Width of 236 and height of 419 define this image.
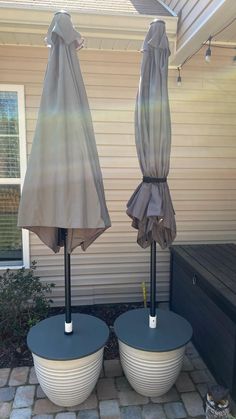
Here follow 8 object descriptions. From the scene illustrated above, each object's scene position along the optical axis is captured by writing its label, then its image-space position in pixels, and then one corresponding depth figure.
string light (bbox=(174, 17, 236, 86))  2.80
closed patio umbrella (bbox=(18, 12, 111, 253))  2.04
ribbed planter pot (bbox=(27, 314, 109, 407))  2.17
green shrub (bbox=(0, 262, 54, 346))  3.18
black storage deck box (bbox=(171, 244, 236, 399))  2.39
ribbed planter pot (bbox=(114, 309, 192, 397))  2.27
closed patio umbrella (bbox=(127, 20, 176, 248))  2.20
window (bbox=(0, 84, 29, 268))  3.48
